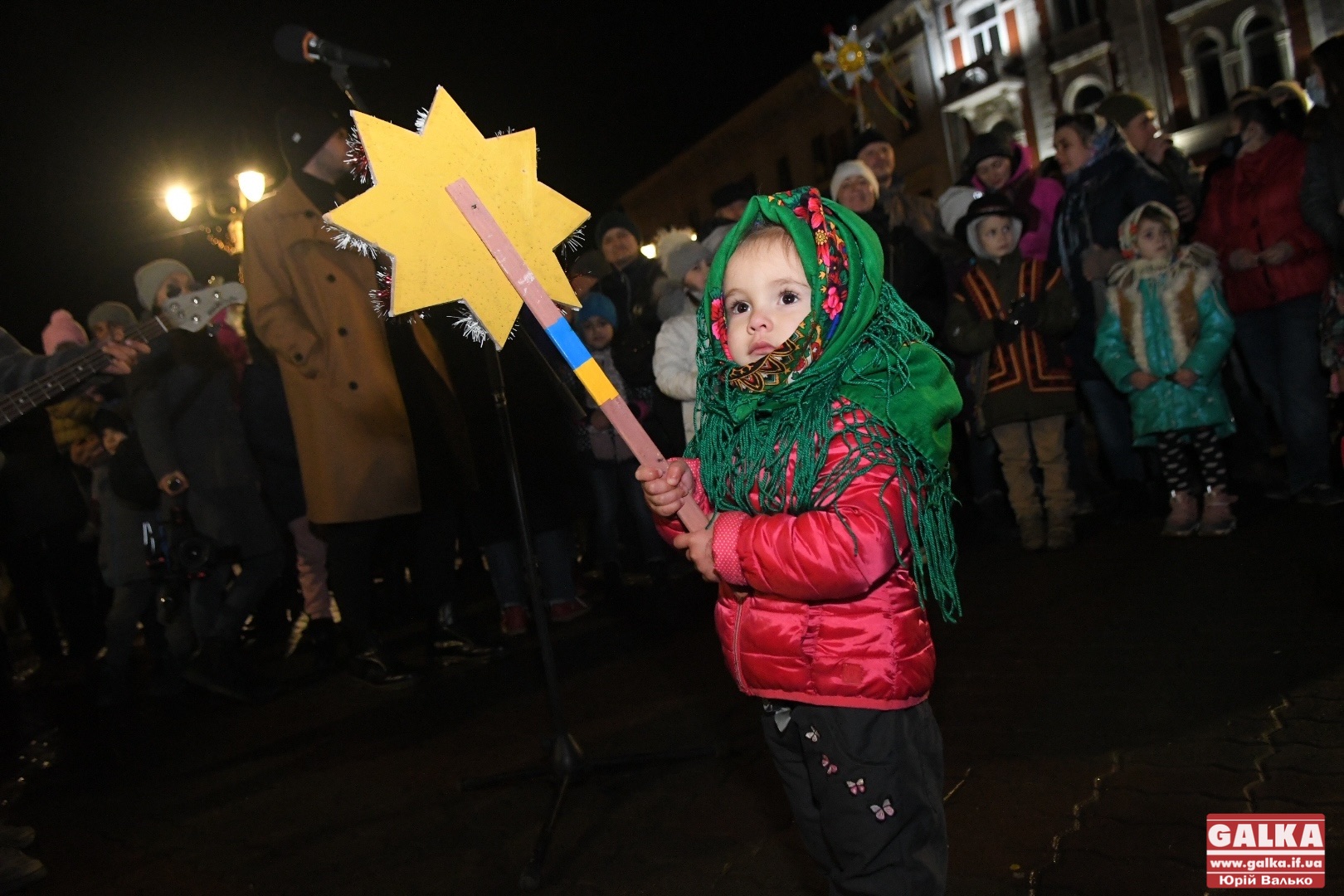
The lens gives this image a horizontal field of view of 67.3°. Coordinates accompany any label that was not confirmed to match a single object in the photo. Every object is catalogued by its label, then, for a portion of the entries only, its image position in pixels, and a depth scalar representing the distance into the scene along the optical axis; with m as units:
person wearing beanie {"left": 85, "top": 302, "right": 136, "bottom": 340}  6.59
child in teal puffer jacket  5.24
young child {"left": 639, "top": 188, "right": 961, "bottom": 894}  1.89
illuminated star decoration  12.57
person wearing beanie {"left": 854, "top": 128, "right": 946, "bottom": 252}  6.32
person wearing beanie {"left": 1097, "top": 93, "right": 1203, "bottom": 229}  6.59
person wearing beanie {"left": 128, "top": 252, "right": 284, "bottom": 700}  5.45
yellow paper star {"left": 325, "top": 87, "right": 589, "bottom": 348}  1.85
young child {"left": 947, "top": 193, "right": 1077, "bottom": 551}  5.52
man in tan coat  4.66
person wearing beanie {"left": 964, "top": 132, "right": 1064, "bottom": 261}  6.34
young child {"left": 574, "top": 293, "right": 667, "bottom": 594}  6.13
